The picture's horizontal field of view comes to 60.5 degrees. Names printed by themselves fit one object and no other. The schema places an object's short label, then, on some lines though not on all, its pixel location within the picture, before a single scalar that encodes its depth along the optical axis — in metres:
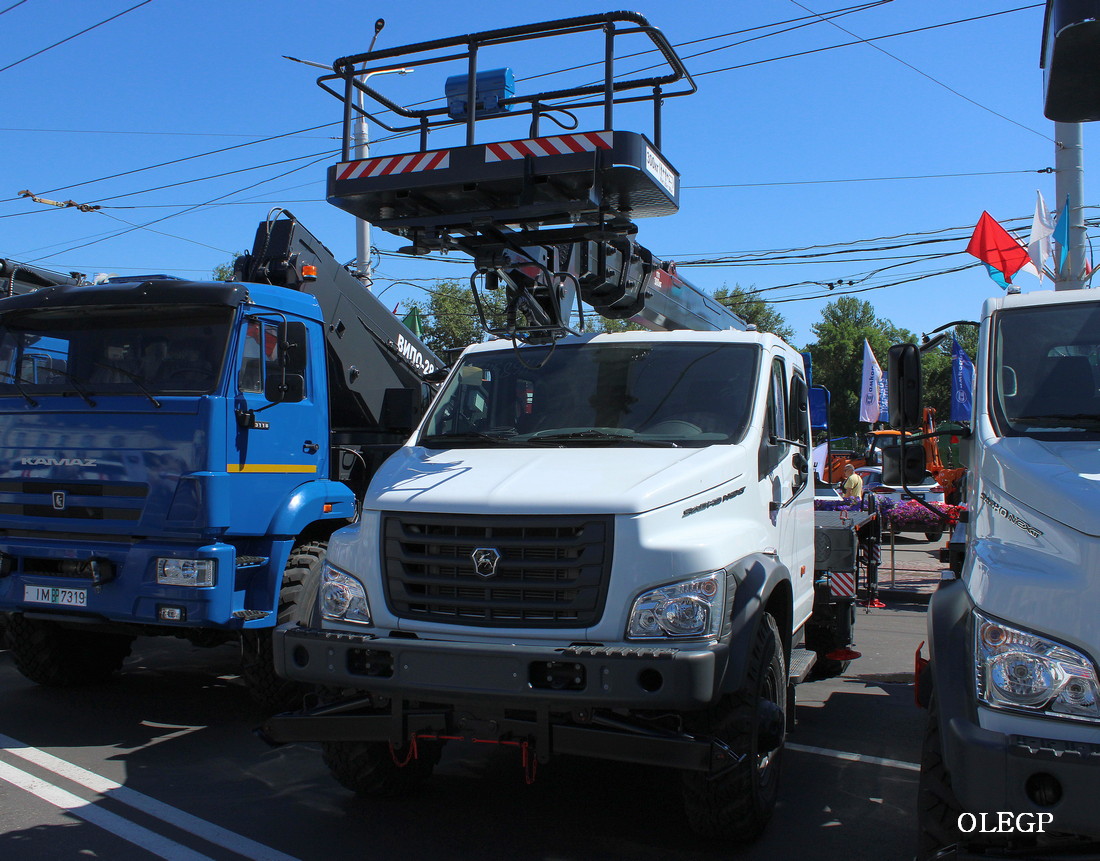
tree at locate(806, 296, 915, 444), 55.91
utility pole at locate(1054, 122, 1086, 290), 13.62
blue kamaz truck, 5.97
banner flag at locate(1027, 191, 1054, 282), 13.82
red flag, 14.18
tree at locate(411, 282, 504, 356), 37.06
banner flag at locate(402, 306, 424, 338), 17.58
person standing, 16.81
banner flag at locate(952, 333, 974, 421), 9.73
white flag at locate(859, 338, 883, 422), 23.80
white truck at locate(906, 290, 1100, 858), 2.75
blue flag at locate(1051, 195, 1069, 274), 13.59
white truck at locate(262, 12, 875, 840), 3.81
